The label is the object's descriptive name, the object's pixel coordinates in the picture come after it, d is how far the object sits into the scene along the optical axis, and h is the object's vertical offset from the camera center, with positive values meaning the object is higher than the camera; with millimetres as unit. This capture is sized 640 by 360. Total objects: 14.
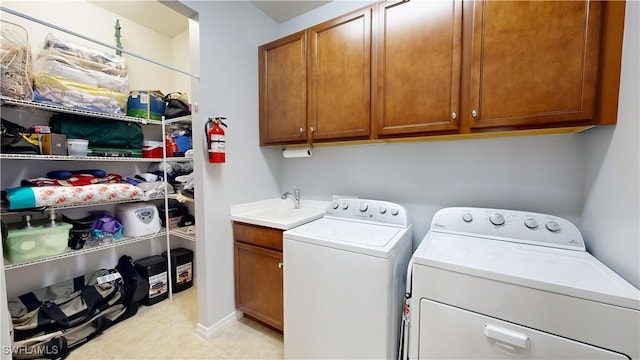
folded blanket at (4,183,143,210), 1449 -185
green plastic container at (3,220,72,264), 1440 -471
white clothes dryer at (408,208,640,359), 772 -487
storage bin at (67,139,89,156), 1741 +154
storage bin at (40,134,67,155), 1627 +164
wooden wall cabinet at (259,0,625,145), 1030 +522
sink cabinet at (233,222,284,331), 1636 -768
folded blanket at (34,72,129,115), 1581 +525
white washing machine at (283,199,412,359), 1160 -648
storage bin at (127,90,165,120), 2086 +564
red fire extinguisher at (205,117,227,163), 1599 +175
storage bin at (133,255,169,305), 2113 -983
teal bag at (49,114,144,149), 1766 +300
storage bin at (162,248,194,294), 2299 -1003
